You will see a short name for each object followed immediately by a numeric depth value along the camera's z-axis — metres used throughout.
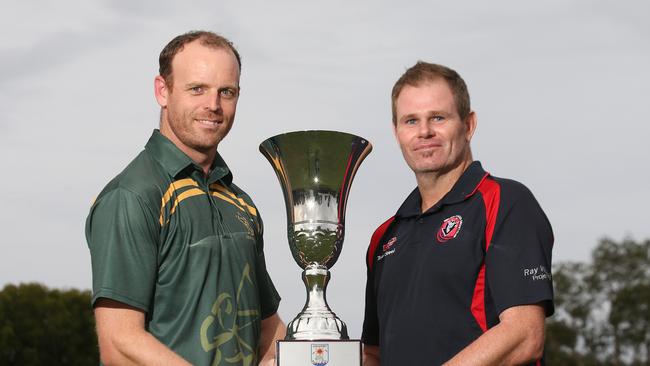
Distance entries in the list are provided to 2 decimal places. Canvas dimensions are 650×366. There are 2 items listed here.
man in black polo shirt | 4.70
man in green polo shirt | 4.63
